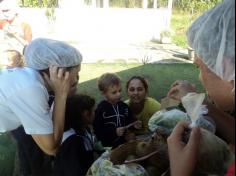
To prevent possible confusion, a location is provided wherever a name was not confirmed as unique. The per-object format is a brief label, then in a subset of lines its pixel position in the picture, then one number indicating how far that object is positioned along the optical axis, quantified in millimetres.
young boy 1766
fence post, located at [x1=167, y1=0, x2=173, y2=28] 7508
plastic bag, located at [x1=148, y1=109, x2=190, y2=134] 1052
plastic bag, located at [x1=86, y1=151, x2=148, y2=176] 913
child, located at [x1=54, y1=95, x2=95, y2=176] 1253
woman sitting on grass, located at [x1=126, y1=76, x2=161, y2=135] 1957
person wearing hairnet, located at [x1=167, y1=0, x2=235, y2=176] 579
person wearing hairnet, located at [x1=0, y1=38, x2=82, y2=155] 1114
